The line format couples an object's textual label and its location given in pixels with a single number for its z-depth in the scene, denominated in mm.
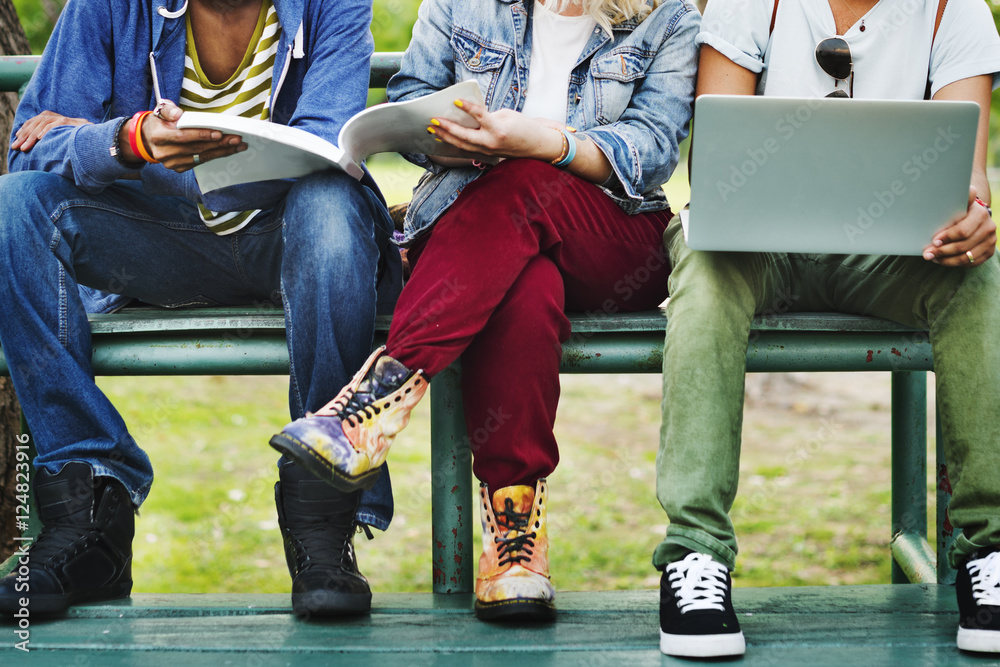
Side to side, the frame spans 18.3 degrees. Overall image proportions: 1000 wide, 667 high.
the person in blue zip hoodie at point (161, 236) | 4365
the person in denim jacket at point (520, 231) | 4273
